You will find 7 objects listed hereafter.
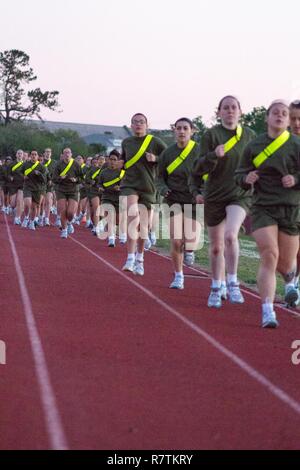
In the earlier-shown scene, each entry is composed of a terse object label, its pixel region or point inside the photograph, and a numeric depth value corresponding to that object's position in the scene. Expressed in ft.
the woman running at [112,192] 76.64
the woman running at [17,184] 101.32
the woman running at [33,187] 91.86
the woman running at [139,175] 47.16
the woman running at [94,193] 89.23
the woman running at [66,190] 80.33
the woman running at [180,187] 43.29
